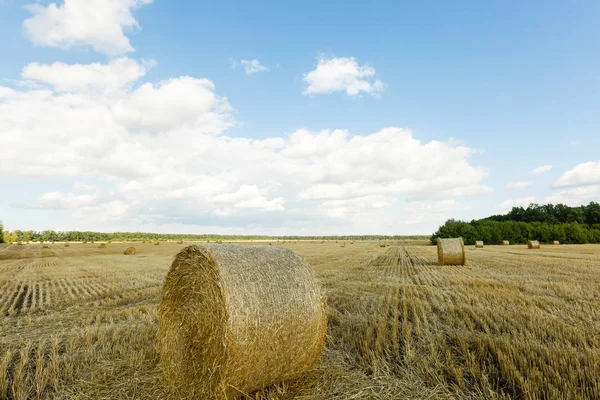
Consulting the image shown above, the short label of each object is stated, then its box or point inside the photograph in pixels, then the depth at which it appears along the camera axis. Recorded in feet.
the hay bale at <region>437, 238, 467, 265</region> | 60.44
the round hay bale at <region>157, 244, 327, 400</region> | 12.73
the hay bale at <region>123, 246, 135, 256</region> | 104.92
